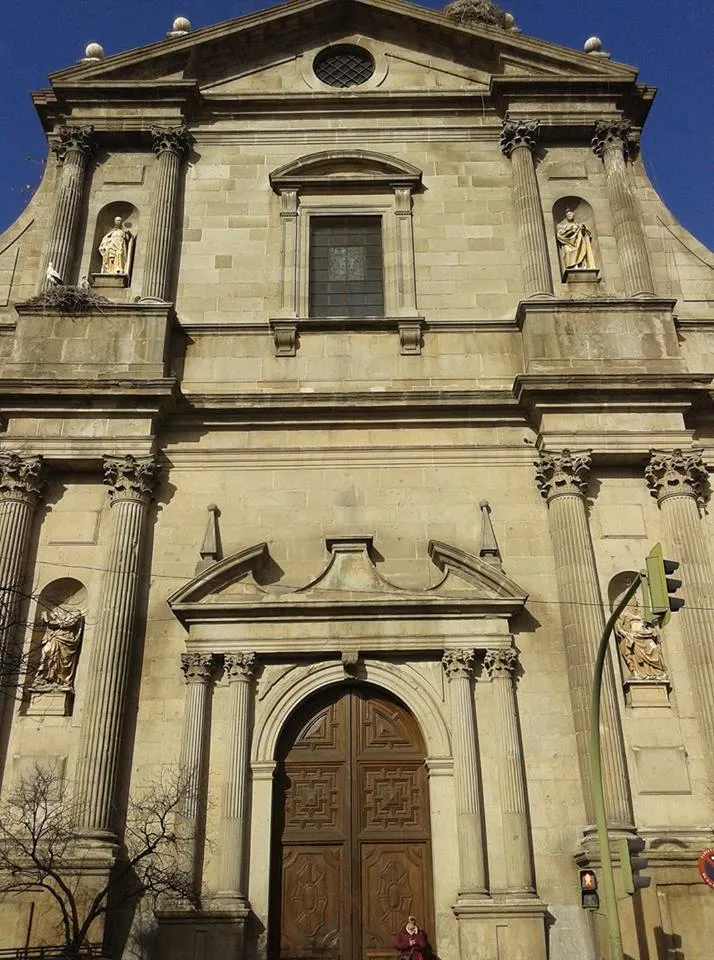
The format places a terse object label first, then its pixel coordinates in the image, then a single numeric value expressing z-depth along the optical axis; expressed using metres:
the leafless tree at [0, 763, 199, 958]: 12.23
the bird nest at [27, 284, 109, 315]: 16.55
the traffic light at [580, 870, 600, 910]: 10.71
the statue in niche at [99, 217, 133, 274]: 17.78
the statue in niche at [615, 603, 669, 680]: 14.25
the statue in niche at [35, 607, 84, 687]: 14.13
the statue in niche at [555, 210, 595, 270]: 17.95
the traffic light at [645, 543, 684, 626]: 9.75
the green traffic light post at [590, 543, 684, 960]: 9.82
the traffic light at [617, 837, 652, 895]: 10.45
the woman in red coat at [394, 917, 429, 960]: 12.20
